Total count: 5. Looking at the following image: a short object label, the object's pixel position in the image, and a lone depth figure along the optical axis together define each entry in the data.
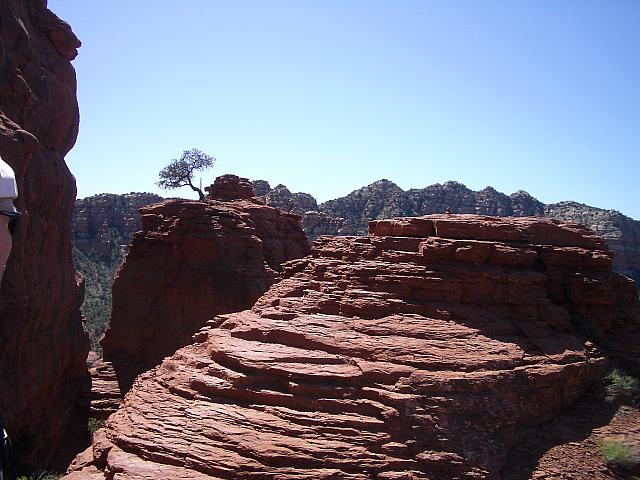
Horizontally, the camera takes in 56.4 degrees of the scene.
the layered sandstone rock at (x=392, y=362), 10.10
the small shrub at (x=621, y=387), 13.02
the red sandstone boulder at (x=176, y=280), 26.12
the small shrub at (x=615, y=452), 10.66
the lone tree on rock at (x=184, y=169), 51.22
